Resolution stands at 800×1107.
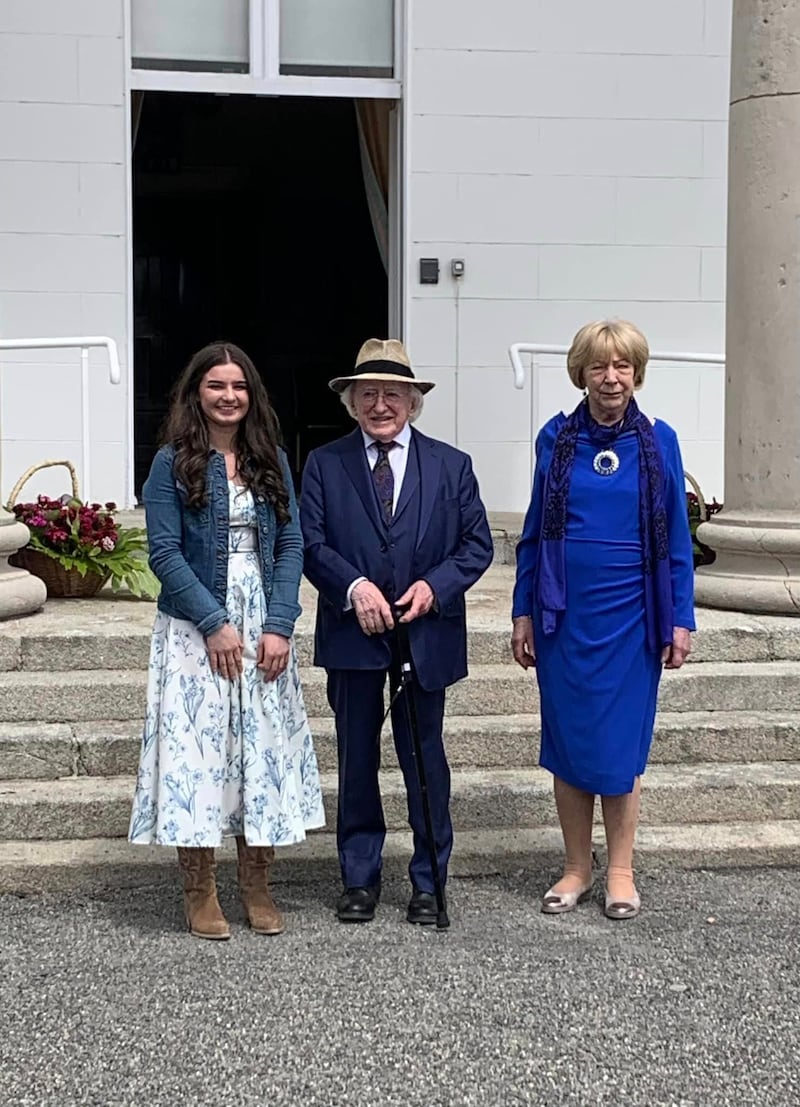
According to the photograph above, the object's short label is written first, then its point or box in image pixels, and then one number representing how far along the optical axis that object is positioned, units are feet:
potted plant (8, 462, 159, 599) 20.65
